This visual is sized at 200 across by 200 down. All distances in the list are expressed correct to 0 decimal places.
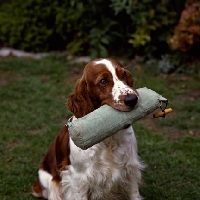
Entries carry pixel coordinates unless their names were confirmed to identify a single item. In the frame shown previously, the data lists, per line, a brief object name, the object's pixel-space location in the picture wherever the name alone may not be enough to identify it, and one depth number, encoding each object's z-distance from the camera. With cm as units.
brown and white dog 368
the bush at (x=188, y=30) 774
